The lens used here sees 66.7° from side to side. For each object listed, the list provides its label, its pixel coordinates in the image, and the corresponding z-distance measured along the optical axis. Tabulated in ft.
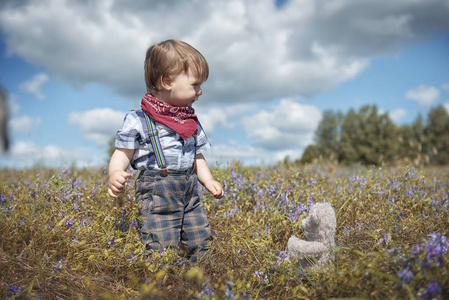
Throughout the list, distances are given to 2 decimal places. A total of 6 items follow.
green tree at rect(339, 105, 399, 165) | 110.83
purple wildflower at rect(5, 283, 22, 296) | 7.46
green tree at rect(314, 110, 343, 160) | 132.67
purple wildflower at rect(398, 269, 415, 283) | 5.95
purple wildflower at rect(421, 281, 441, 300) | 5.61
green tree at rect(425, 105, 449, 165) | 110.01
